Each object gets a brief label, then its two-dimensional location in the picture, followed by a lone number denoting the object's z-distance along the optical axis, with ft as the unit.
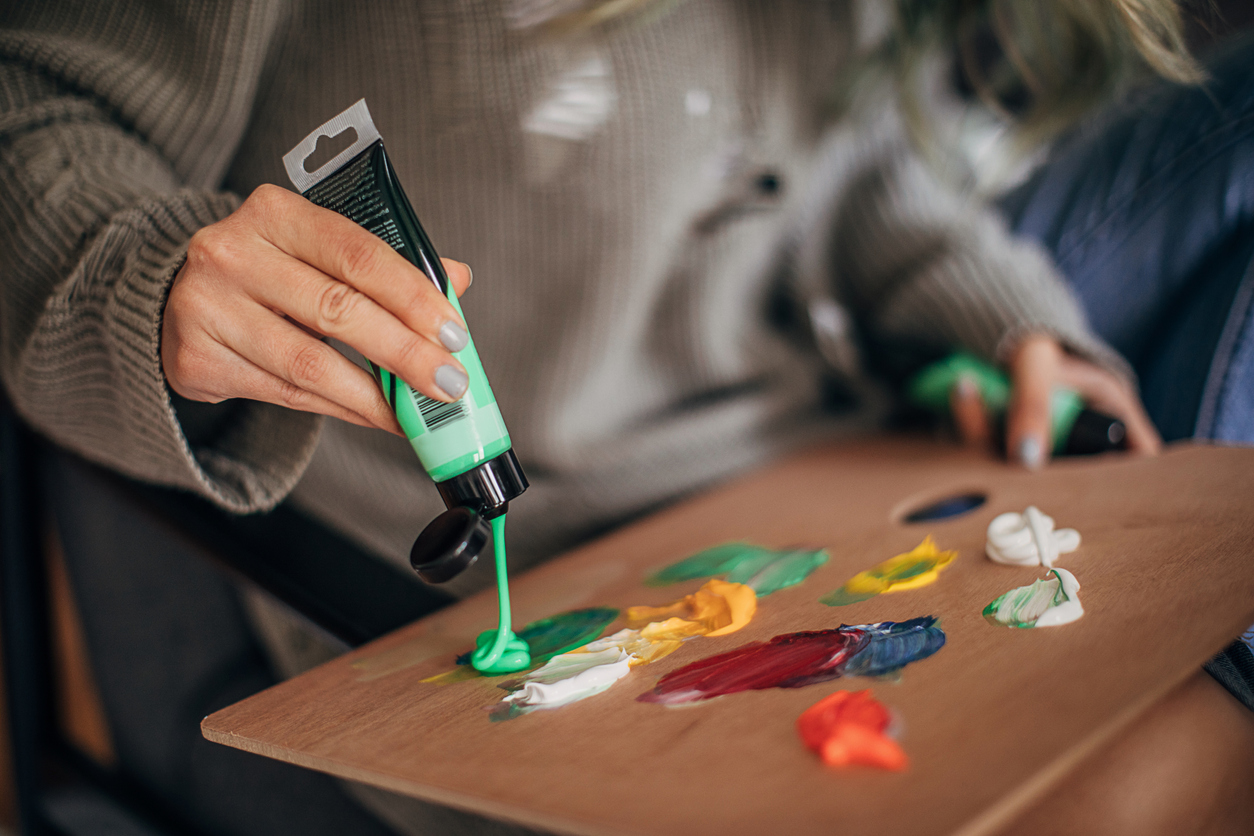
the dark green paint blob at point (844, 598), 1.19
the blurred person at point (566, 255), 1.20
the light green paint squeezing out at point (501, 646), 1.16
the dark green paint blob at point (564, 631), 1.21
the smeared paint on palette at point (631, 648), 1.04
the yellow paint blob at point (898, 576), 1.21
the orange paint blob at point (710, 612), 1.19
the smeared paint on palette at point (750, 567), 1.35
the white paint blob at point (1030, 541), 1.21
